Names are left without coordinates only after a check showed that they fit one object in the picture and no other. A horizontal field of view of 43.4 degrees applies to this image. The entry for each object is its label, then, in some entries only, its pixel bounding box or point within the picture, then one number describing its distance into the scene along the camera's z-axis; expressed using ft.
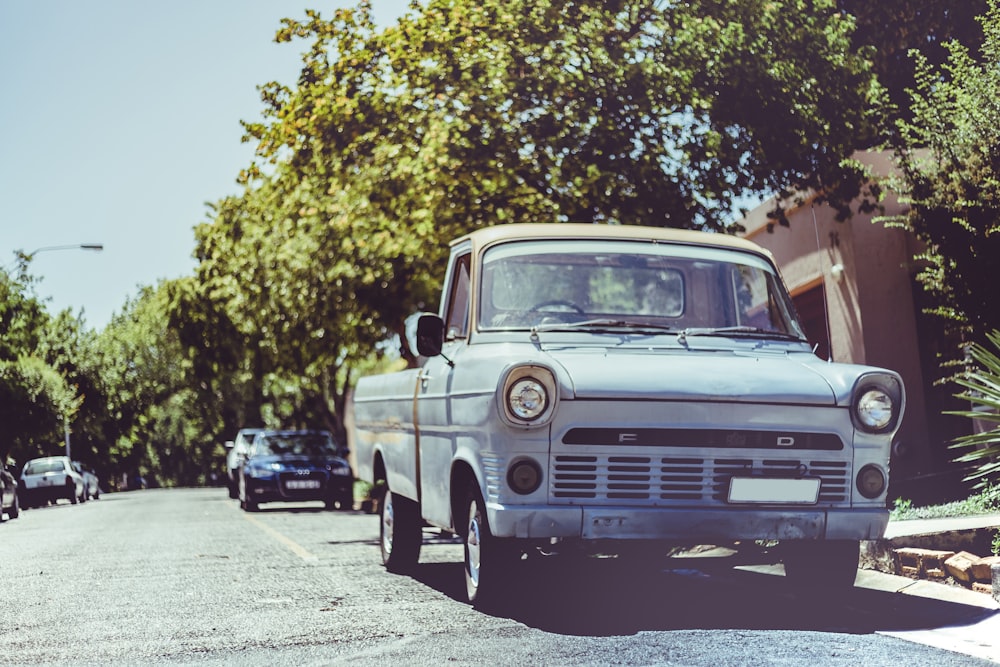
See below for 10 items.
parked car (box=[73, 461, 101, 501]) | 133.69
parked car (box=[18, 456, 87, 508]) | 114.62
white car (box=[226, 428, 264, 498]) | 80.07
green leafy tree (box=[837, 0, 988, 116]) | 60.23
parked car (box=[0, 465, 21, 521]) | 78.74
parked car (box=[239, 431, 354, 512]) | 71.15
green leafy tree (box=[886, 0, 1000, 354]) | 36.37
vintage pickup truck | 21.42
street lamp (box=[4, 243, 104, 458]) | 111.75
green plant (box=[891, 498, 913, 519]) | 35.93
